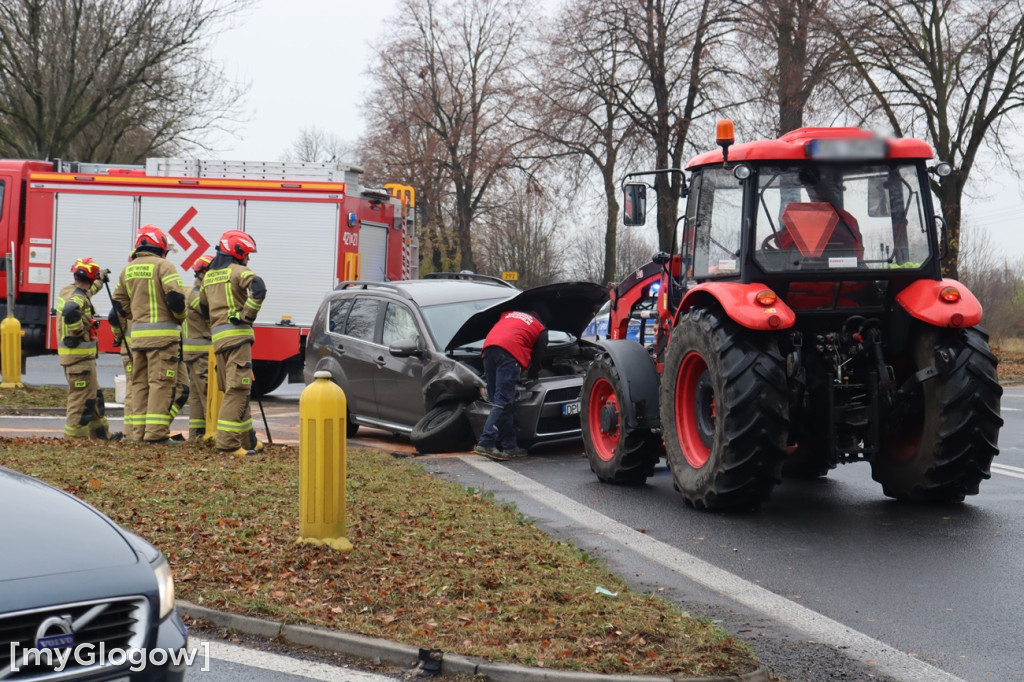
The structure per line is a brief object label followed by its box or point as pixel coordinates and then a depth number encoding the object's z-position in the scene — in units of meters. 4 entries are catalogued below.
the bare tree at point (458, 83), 43.03
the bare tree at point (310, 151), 76.06
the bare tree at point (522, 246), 46.06
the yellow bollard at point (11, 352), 17.67
